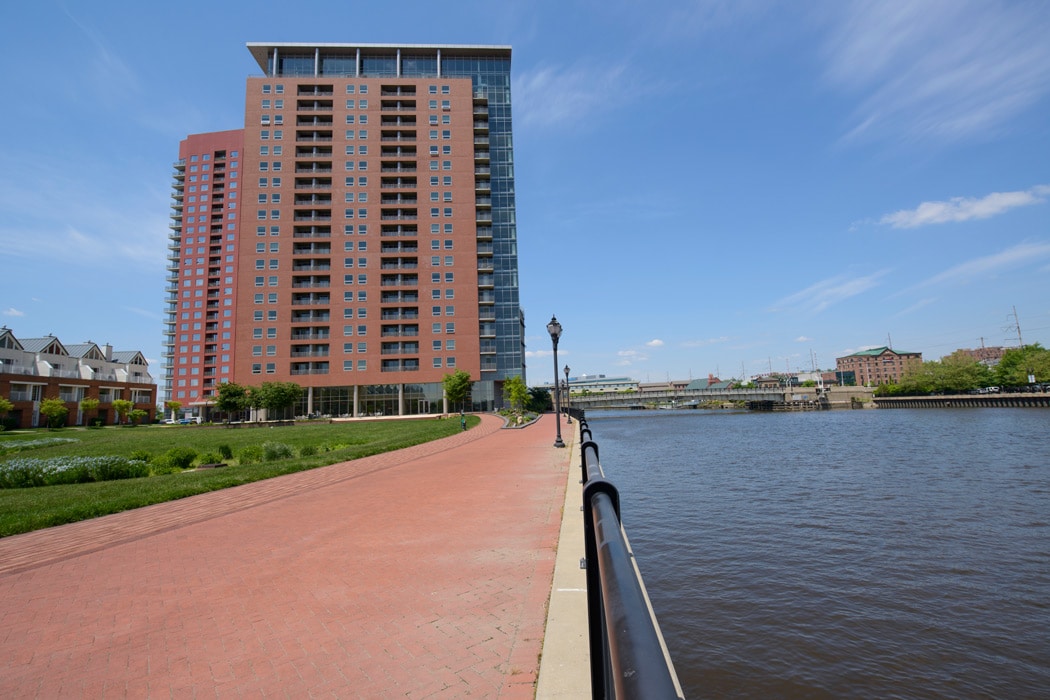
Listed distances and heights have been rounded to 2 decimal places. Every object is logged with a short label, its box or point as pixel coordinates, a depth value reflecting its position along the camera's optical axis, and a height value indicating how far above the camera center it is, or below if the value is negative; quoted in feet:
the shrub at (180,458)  58.80 -5.58
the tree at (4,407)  154.24 +2.21
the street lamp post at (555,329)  61.93 +7.84
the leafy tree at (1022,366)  262.47 +7.59
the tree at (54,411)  170.81 +0.58
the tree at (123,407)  212.02 +1.45
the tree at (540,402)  234.42 -2.94
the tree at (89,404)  198.49 +2.87
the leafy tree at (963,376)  315.99 +3.31
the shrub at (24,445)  79.53 -5.07
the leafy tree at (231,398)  180.55 +2.99
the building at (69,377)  182.31 +14.10
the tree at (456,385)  195.62 +5.28
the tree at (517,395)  180.24 +0.77
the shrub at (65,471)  46.37 -5.41
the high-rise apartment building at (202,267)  334.85 +92.79
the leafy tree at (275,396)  185.47 +3.54
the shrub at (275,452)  64.39 -5.77
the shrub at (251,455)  63.62 -6.02
